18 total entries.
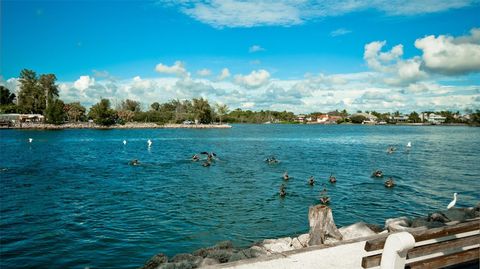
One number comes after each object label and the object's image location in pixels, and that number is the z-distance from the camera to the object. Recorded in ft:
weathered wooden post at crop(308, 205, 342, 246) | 29.79
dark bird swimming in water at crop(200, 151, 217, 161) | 117.83
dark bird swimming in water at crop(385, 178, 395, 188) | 77.82
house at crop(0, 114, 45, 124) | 396.65
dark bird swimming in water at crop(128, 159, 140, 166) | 115.19
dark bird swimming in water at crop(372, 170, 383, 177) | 91.42
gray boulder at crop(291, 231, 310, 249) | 33.04
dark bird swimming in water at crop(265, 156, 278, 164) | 119.75
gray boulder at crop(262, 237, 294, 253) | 32.88
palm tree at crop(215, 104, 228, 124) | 556.51
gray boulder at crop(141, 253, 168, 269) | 31.80
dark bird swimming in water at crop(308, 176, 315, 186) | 79.03
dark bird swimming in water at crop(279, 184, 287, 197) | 66.94
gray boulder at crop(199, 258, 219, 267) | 28.10
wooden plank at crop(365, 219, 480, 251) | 15.48
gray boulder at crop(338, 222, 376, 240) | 33.63
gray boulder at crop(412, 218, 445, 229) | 33.47
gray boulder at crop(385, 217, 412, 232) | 31.82
